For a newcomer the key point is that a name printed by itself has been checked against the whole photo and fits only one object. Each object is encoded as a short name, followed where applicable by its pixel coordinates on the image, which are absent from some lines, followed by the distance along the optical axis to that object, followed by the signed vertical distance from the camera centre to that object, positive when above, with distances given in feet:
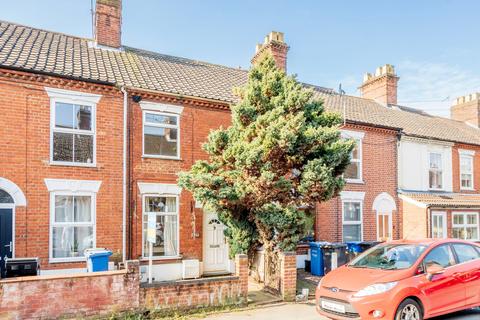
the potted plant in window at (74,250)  34.88 -5.65
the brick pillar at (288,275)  30.86 -7.13
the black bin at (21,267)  27.58 -5.75
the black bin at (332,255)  41.65 -7.46
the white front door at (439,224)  54.54 -5.41
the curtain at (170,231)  39.68 -4.53
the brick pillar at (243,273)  29.07 -6.48
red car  21.27 -5.67
